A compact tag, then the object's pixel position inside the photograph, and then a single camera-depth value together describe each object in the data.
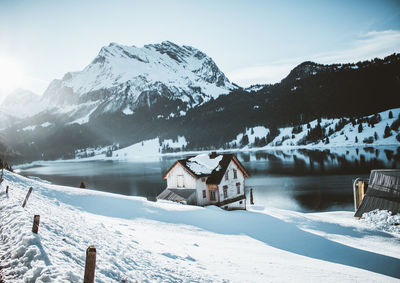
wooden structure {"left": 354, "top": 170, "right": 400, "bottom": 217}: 26.39
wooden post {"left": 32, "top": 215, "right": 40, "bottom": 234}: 8.77
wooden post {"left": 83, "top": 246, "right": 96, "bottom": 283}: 5.97
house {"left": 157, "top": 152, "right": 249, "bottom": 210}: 35.75
